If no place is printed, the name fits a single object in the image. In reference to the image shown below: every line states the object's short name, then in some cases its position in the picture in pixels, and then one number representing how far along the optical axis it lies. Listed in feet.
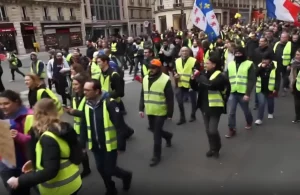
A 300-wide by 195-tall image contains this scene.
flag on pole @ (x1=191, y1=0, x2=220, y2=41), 33.04
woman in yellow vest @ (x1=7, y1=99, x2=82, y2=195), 7.93
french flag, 25.90
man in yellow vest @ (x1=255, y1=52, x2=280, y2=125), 19.95
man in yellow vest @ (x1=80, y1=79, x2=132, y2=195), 11.14
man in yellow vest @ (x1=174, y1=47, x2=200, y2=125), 21.90
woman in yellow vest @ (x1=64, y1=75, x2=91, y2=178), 12.63
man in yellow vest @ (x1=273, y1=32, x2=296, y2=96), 26.91
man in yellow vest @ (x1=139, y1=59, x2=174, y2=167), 15.29
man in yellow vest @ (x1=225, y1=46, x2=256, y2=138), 17.76
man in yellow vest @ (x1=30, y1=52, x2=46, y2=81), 30.11
